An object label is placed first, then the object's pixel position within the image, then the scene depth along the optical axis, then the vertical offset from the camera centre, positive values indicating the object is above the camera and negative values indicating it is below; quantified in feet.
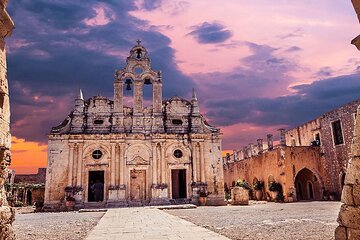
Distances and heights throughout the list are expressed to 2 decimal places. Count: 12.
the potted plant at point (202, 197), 76.37 -3.05
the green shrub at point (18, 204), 91.20 -3.77
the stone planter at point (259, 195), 96.78 -3.81
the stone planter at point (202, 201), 76.33 -3.99
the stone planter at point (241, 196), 74.27 -3.03
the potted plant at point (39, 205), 73.29 -3.54
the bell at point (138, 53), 88.19 +37.76
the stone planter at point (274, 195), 84.12 -3.48
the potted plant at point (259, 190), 96.84 -2.26
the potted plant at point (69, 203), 71.97 -3.20
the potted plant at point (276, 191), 82.97 -2.41
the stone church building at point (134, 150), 76.33 +9.57
